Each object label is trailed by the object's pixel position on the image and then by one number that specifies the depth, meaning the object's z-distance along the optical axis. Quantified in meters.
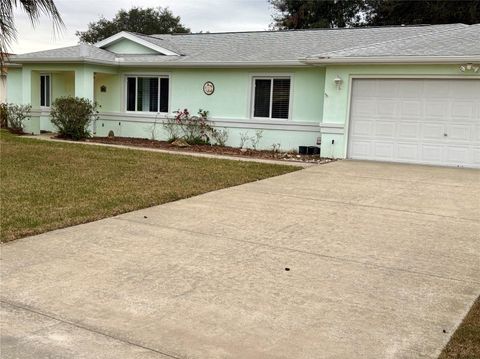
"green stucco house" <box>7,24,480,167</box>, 14.12
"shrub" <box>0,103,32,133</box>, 20.42
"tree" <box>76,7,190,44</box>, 51.00
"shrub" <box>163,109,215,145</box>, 18.42
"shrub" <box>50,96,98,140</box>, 18.23
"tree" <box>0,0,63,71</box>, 8.16
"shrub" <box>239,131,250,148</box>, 17.80
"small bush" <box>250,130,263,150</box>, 17.50
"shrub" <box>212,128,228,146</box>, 18.20
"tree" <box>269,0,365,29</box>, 35.22
